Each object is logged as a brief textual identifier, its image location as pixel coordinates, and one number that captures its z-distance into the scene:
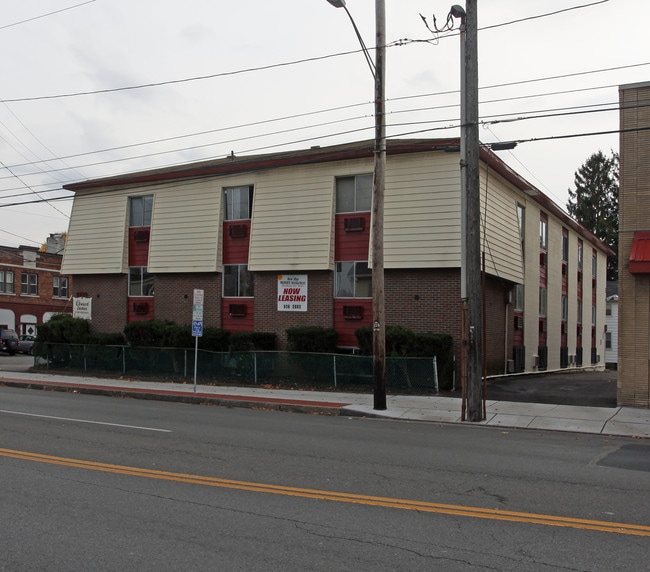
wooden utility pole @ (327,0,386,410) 15.27
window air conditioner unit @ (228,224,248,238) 23.92
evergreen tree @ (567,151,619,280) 63.44
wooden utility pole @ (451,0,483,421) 13.91
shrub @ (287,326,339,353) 21.20
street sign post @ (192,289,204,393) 18.16
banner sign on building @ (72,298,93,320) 27.30
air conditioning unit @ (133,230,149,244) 26.25
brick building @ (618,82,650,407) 15.55
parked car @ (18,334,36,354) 43.41
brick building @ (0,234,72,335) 51.44
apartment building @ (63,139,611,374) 20.20
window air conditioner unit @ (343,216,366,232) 21.66
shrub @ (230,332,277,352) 22.58
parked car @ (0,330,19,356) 41.97
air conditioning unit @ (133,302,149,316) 26.00
